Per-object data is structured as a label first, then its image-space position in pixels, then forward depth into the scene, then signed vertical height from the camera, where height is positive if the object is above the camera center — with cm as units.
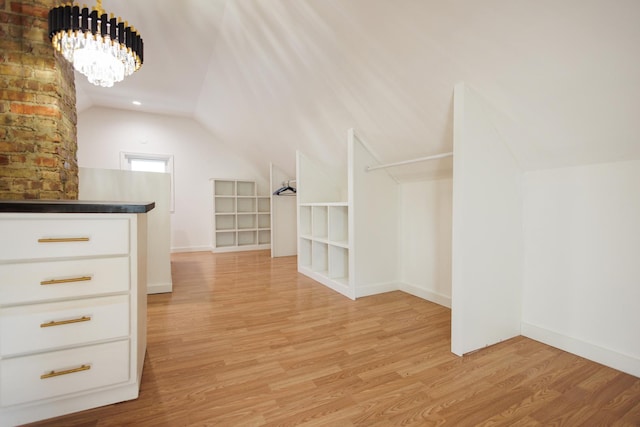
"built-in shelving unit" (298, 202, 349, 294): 320 -43
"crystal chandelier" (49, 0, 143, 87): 161 +101
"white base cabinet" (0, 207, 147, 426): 108 -42
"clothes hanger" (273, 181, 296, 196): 512 +38
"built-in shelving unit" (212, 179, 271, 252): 577 -14
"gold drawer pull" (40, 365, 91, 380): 113 -65
